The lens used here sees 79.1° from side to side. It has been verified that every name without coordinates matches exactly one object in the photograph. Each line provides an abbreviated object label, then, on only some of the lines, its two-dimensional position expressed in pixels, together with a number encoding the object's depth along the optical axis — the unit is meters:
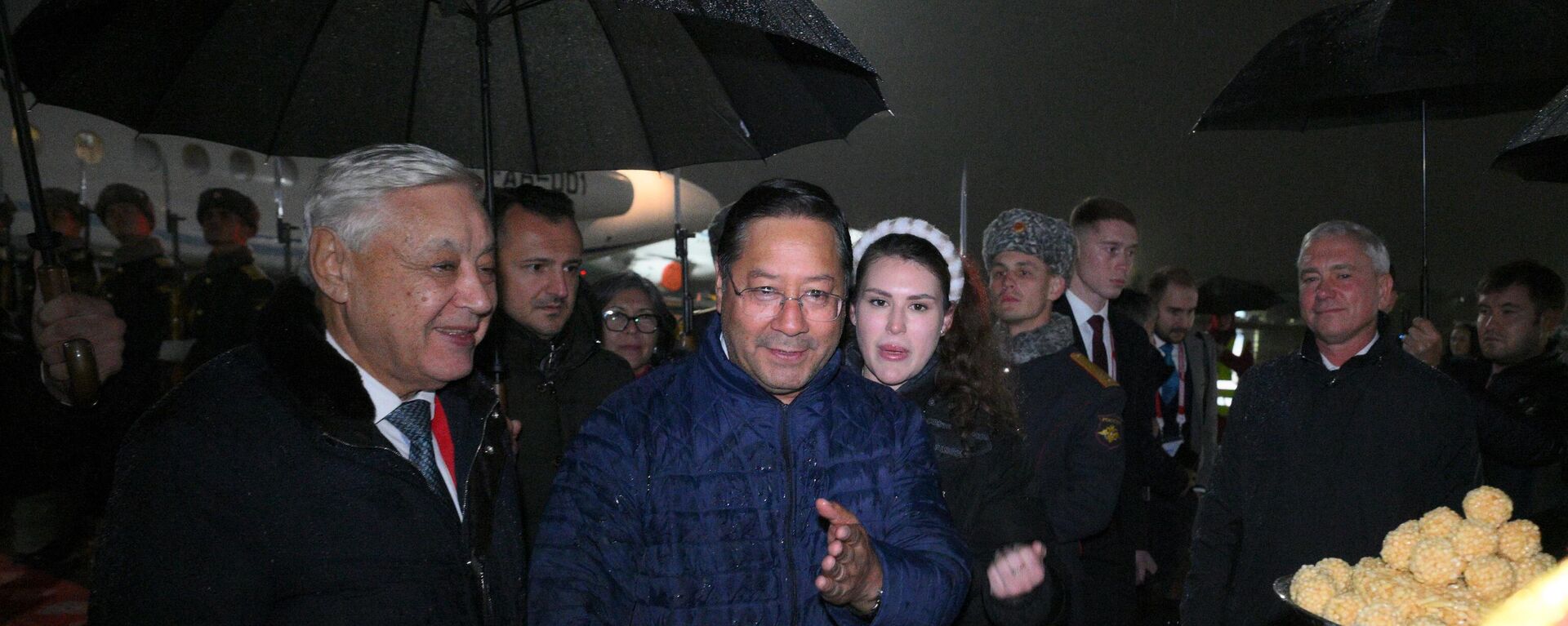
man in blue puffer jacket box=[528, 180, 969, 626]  1.79
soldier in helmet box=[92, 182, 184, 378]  6.07
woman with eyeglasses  4.76
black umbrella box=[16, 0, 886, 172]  2.82
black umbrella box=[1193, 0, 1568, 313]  3.43
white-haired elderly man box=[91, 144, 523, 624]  1.54
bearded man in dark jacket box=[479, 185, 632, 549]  3.31
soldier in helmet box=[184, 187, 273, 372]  5.24
